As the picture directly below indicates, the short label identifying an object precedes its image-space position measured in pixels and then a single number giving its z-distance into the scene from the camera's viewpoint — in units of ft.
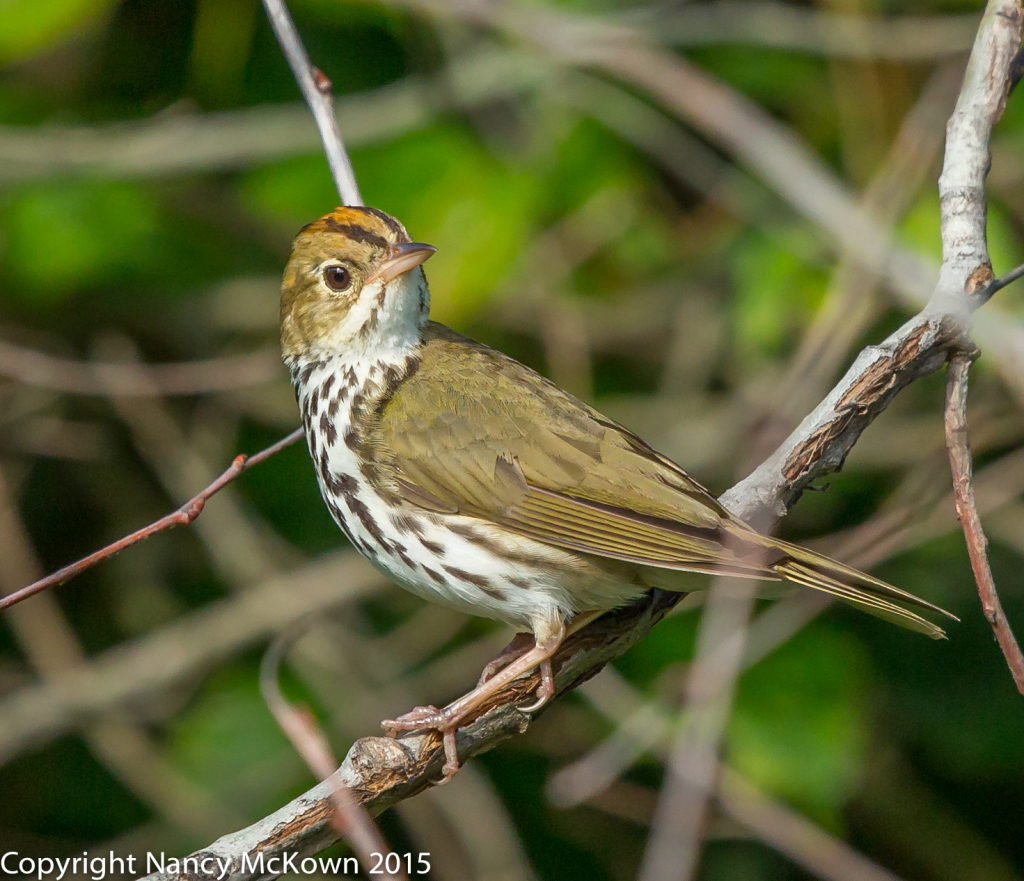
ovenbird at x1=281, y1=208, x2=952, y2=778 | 19.07
